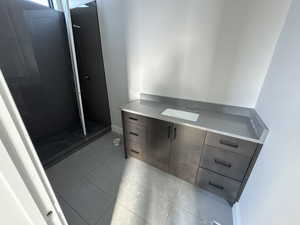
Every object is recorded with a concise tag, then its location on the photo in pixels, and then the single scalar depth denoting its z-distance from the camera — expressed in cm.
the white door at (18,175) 32
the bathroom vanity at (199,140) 124
